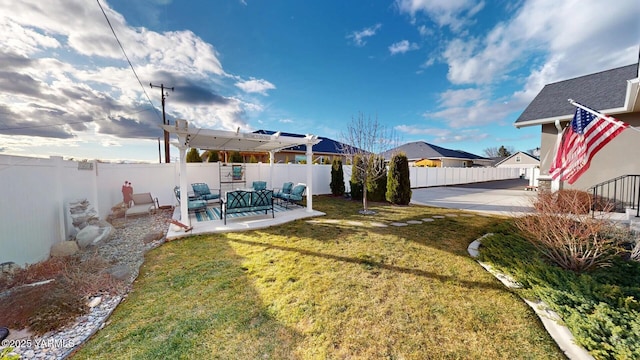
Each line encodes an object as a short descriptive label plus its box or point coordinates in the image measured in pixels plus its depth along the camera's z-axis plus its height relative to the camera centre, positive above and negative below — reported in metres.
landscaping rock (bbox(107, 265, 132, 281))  3.76 -1.86
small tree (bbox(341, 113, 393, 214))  9.29 +1.46
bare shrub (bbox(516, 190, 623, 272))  3.49 -1.06
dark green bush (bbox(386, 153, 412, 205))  10.58 -0.39
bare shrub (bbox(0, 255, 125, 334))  2.58 -1.77
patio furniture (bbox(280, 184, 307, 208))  9.16 -1.02
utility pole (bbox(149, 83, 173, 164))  13.91 +1.90
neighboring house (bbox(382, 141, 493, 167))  27.84 +2.24
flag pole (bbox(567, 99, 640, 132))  3.55 +0.95
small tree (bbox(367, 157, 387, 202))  11.25 -0.85
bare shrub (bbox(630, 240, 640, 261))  3.67 -1.39
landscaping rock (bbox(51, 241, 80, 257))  4.40 -1.63
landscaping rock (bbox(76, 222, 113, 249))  4.92 -1.54
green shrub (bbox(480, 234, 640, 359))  2.01 -1.55
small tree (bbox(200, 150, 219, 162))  14.22 +0.97
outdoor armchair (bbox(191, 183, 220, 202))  9.58 -0.96
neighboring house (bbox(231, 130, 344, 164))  20.81 +1.87
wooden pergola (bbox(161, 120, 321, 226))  6.21 +1.21
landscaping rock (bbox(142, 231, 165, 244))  5.60 -1.79
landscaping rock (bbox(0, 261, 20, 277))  3.30 -1.55
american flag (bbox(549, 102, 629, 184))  3.67 +0.61
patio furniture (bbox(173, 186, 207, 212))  7.29 -1.16
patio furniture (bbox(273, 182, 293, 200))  9.83 -0.91
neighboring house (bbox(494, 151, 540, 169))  34.09 +1.94
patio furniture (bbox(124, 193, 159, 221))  7.79 -1.32
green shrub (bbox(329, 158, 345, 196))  13.31 -0.32
